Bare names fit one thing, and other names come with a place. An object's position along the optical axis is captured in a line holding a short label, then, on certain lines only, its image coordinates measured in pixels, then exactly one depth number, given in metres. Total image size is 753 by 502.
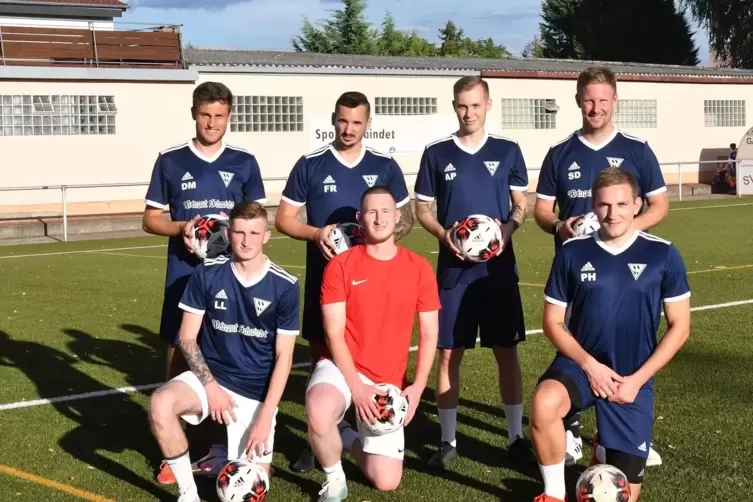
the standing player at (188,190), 6.56
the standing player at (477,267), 6.41
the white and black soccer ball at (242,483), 5.21
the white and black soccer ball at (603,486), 4.90
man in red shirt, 5.64
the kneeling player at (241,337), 5.55
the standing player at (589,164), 6.23
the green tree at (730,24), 57.53
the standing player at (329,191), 6.43
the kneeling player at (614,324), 5.17
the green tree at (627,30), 59.06
